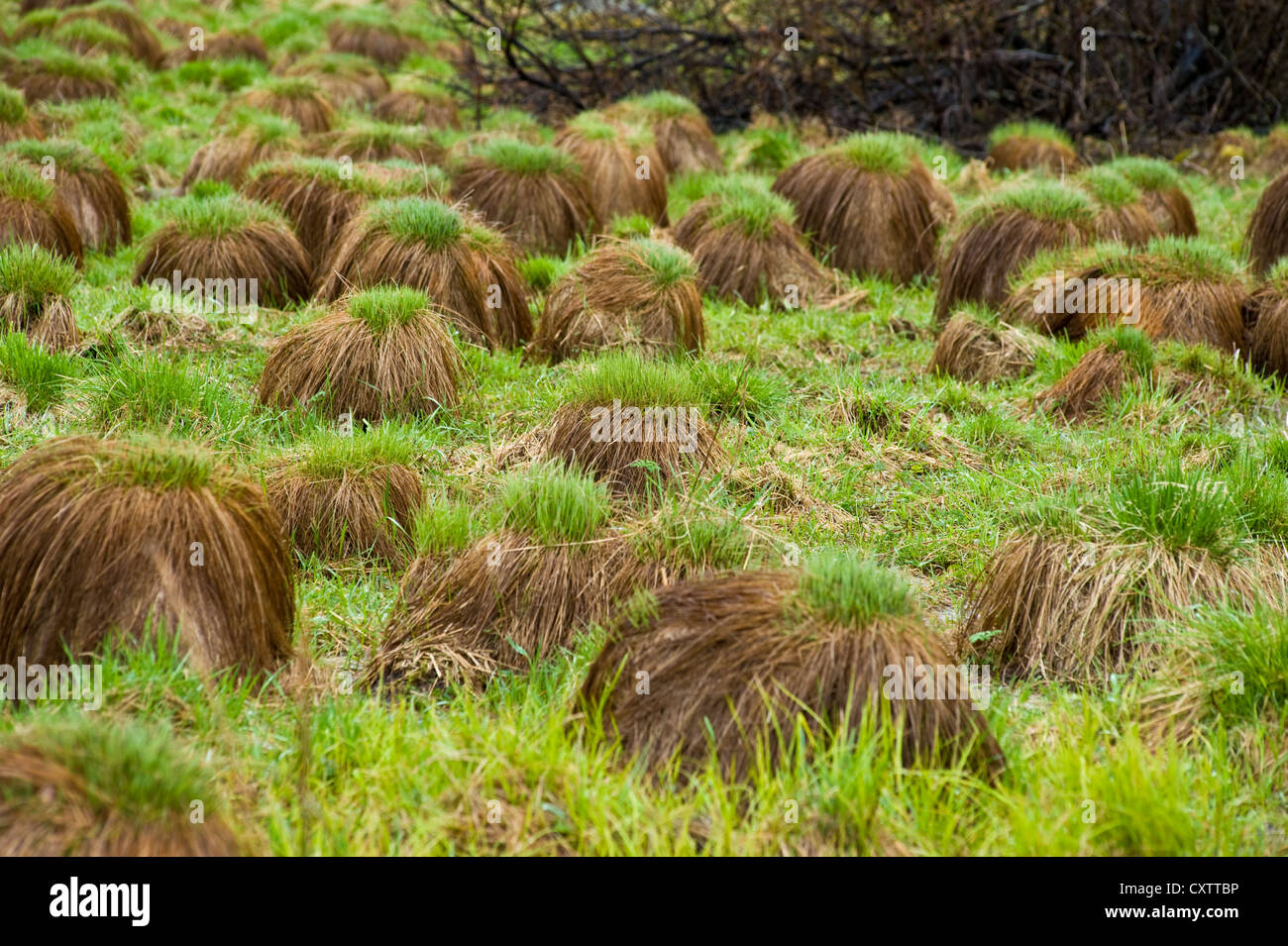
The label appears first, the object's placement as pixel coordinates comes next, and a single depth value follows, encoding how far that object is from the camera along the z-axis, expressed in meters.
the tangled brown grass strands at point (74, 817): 4.40
